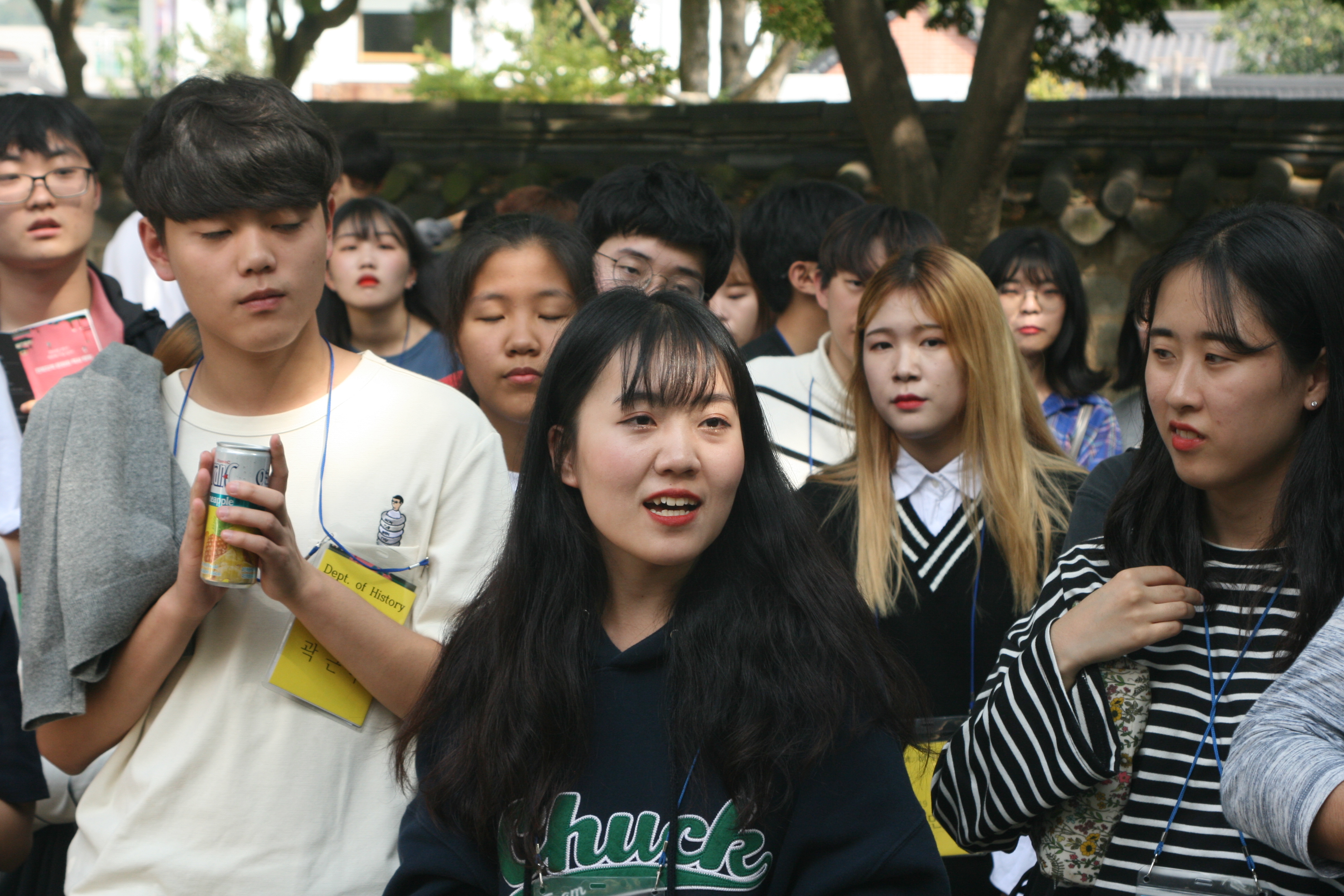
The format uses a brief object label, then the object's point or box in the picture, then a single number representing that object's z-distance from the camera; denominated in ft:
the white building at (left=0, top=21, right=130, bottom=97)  100.63
